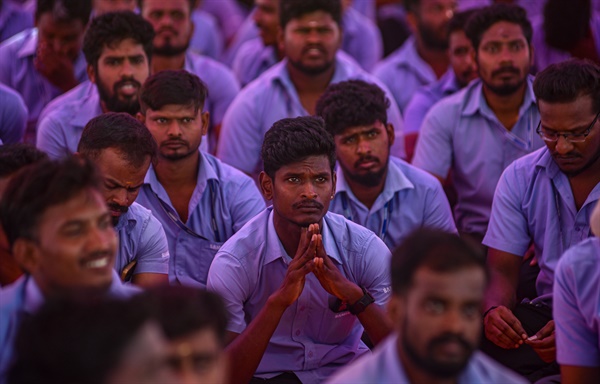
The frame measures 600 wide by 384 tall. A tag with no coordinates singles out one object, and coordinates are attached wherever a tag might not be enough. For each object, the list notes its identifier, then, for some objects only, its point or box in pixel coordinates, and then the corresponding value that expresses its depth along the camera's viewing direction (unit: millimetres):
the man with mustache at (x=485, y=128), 9187
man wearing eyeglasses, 7004
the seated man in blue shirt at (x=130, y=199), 6980
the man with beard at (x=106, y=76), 9164
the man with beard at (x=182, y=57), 11016
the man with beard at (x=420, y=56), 12414
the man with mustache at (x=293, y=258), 6723
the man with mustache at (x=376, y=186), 8203
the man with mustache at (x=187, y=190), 8078
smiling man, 5113
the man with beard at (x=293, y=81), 9898
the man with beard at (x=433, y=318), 4465
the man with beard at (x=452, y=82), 10820
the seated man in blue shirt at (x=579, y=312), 5652
